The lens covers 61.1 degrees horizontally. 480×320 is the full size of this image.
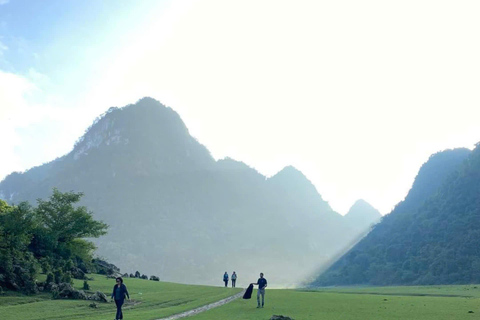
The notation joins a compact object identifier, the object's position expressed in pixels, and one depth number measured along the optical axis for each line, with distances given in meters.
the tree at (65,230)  57.00
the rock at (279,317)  19.56
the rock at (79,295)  34.25
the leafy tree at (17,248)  35.88
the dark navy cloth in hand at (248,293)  34.25
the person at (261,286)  28.31
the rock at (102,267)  67.88
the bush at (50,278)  39.33
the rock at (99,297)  34.19
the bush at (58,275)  40.81
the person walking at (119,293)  21.61
